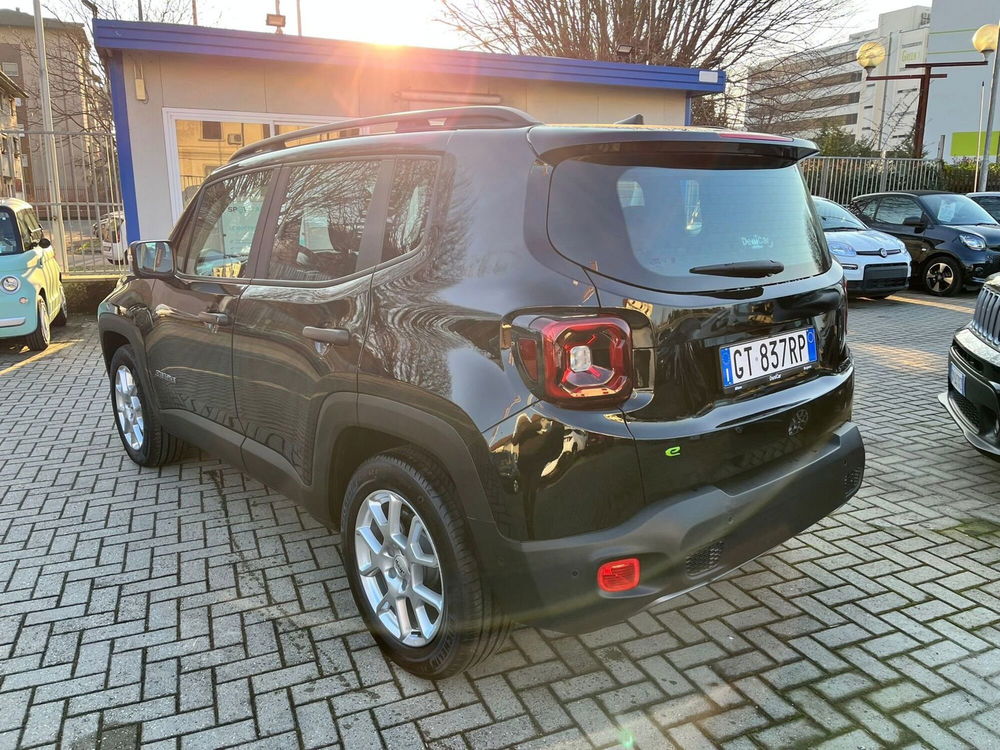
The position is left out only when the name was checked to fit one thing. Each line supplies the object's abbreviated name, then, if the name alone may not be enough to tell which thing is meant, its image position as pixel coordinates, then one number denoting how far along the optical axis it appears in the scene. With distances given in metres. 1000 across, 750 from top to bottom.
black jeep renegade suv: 2.21
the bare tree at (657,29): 20.47
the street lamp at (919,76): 17.53
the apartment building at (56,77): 16.38
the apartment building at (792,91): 22.19
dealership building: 10.12
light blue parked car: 8.23
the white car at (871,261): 11.51
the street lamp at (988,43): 18.08
